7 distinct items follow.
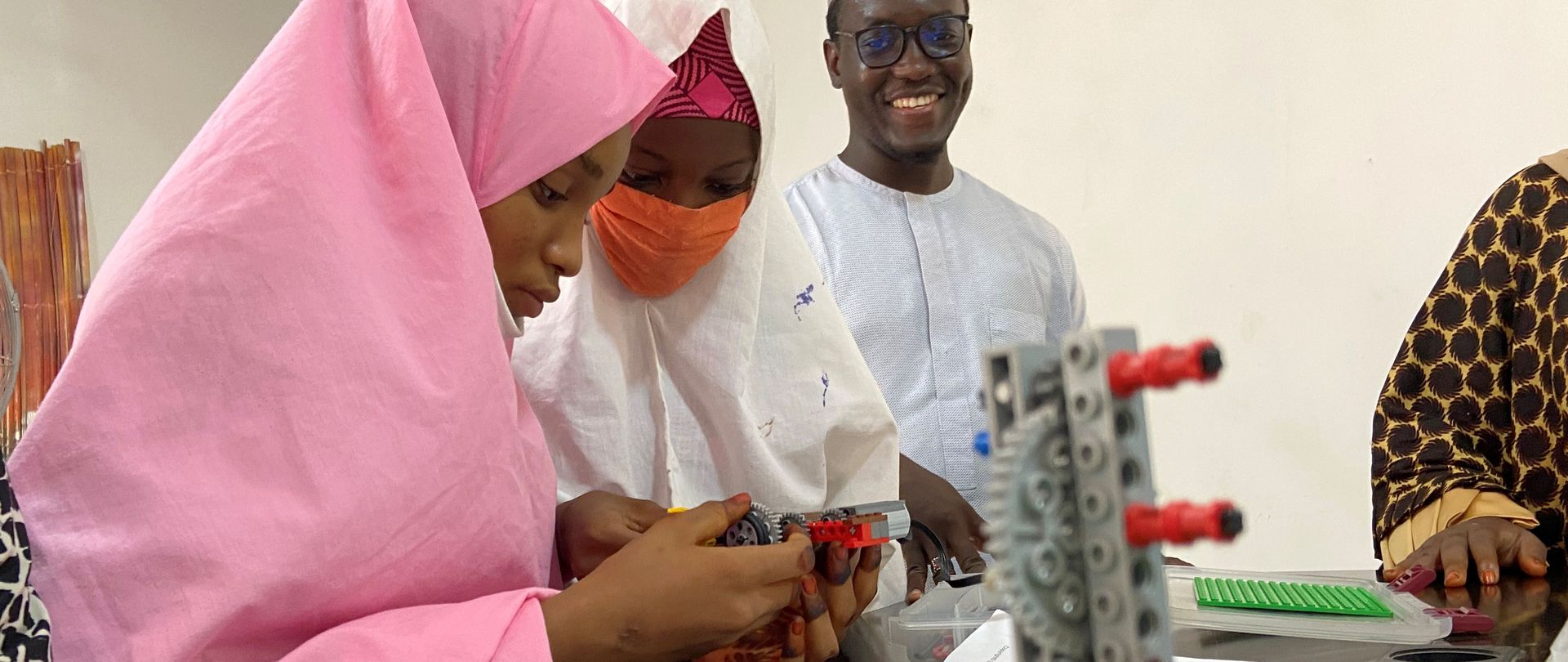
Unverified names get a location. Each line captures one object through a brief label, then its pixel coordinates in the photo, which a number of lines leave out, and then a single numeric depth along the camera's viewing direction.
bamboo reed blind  3.89
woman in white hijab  1.36
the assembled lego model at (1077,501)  0.48
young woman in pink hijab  0.80
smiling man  2.41
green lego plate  1.17
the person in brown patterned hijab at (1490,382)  1.76
